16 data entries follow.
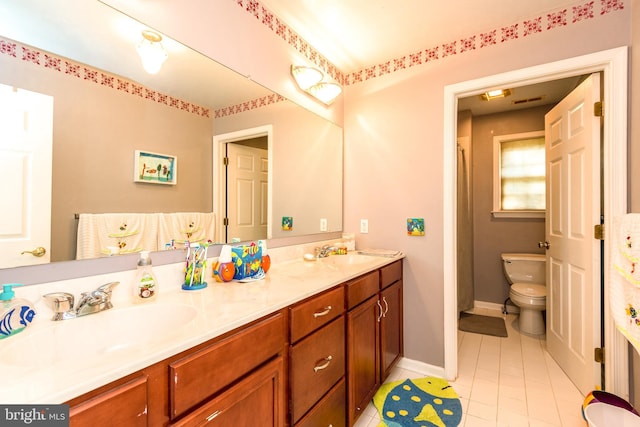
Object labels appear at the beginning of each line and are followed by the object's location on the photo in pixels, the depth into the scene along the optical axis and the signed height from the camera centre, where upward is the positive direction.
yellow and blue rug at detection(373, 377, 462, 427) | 1.56 -1.14
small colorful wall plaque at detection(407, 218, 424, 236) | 2.09 -0.07
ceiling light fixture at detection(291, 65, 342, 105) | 1.89 +0.95
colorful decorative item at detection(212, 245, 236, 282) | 1.29 -0.24
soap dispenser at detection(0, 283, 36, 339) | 0.74 -0.27
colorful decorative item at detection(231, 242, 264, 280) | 1.34 -0.22
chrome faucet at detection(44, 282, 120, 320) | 0.85 -0.28
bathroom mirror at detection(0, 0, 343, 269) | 0.91 +0.44
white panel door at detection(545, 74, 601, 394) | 1.70 -0.12
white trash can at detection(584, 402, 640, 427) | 1.32 -0.96
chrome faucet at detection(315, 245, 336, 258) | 2.05 -0.26
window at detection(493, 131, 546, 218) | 3.24 +0.50
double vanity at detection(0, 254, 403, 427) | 0.57 -0.38
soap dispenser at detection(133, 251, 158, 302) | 1.01 -0.24
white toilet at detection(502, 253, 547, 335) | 2.63 -0.71
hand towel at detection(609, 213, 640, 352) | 1.25 -0.28
